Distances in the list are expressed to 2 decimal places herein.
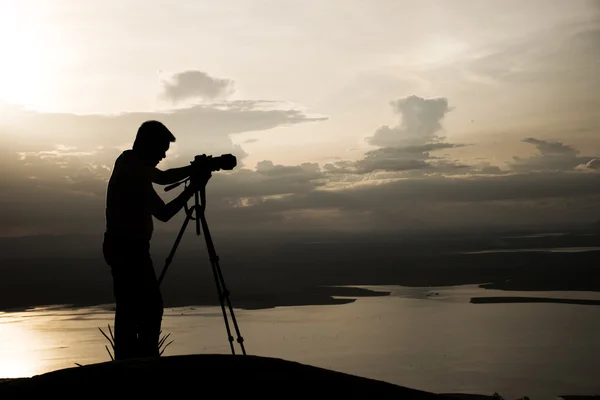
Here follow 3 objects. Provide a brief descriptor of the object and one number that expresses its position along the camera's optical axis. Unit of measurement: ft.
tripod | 20.60
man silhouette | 19.58
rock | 12.09
